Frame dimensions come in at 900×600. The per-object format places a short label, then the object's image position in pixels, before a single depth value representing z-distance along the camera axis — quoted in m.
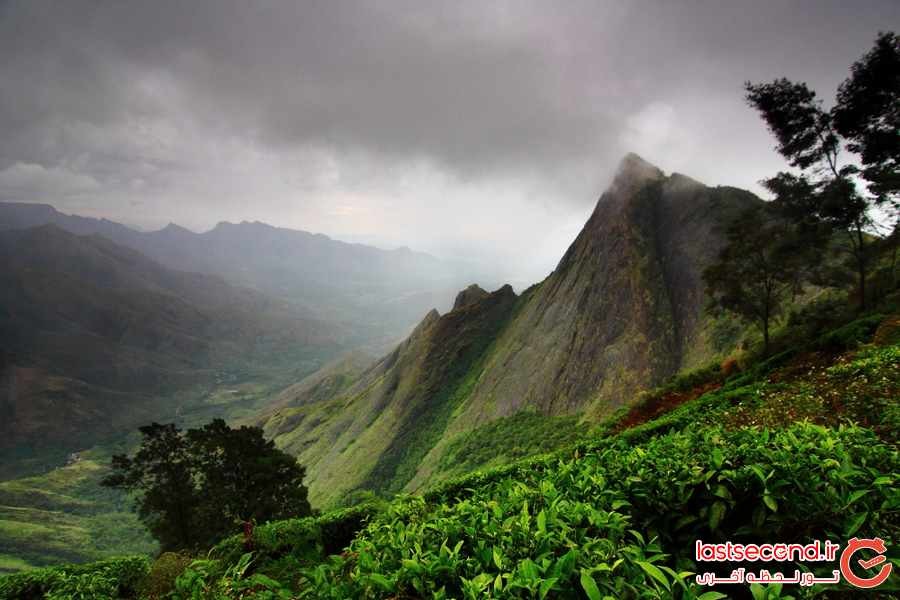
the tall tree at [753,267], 21.14
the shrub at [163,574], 6.50
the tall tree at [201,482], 27.78
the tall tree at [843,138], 18.17
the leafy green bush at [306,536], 8.30
